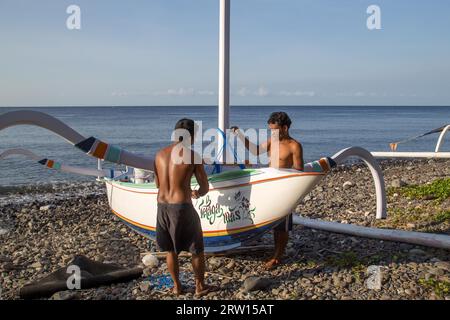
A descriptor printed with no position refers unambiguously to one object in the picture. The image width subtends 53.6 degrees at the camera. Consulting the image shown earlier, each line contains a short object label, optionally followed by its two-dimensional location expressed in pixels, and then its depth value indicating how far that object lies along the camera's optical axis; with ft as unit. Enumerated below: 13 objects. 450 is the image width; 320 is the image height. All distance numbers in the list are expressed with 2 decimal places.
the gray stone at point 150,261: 19.77
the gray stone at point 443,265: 17.23
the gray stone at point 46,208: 38.73
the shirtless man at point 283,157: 17.87
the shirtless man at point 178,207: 15.34
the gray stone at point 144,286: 16.83
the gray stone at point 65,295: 16.11
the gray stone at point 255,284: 16.29
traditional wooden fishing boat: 16.21
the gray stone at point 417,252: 19.08
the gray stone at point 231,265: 19.18
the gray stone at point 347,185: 43.13
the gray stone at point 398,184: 37.59
